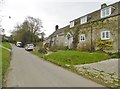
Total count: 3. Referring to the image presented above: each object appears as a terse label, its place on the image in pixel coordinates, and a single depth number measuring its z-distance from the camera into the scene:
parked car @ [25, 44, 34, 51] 19.68
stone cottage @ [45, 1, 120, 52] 11.11
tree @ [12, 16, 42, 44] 29.32
